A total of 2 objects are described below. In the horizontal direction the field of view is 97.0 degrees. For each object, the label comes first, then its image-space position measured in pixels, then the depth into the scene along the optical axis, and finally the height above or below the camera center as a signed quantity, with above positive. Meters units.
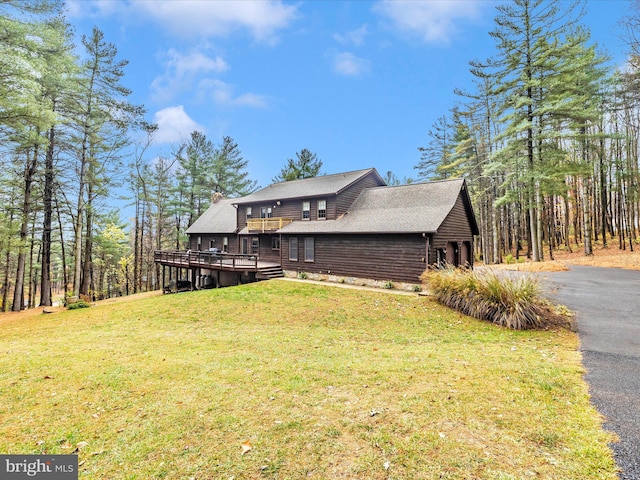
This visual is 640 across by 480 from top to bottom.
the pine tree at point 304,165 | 36.84 +10.70
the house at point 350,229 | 15.48 +1.07
